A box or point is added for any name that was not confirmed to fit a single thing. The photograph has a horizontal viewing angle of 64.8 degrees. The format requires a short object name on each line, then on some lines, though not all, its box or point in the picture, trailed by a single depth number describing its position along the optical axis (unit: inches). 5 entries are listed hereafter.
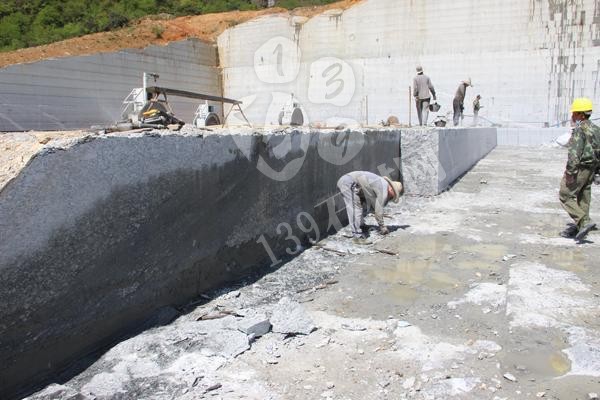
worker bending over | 197.2
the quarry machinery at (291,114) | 435.9
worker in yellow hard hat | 188.2
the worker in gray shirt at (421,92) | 398.3
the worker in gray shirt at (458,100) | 553.0
